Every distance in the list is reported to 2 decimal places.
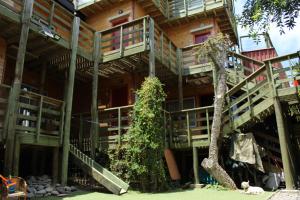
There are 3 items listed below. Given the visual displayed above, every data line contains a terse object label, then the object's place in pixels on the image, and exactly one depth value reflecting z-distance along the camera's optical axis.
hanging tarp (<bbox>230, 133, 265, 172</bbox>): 9.69
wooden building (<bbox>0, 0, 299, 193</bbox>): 8.81
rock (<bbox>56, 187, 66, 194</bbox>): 8.53
